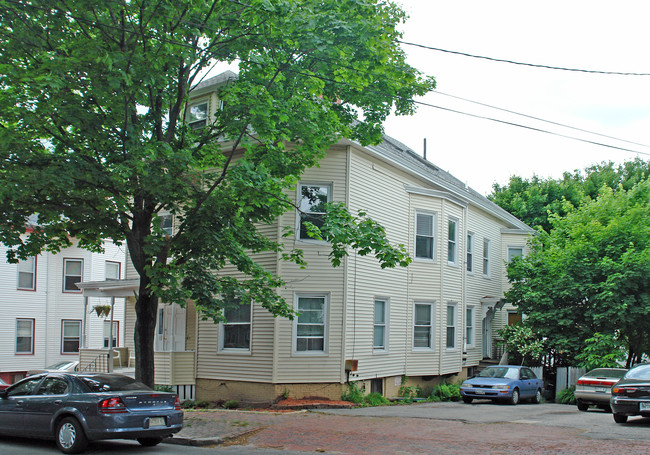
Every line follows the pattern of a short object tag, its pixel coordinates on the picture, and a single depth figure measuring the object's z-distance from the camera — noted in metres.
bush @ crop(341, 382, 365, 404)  18.77
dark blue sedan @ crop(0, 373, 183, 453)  10.35
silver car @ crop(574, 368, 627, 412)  19.88
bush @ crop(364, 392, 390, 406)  19.27
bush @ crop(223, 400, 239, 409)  18.05
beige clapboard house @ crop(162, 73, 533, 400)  18.56
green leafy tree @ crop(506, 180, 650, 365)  23.41
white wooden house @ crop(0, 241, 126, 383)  31.58
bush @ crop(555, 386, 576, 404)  24.08
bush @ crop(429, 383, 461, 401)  22.80
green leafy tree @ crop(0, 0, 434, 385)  11.27
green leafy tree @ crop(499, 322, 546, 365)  25.75
